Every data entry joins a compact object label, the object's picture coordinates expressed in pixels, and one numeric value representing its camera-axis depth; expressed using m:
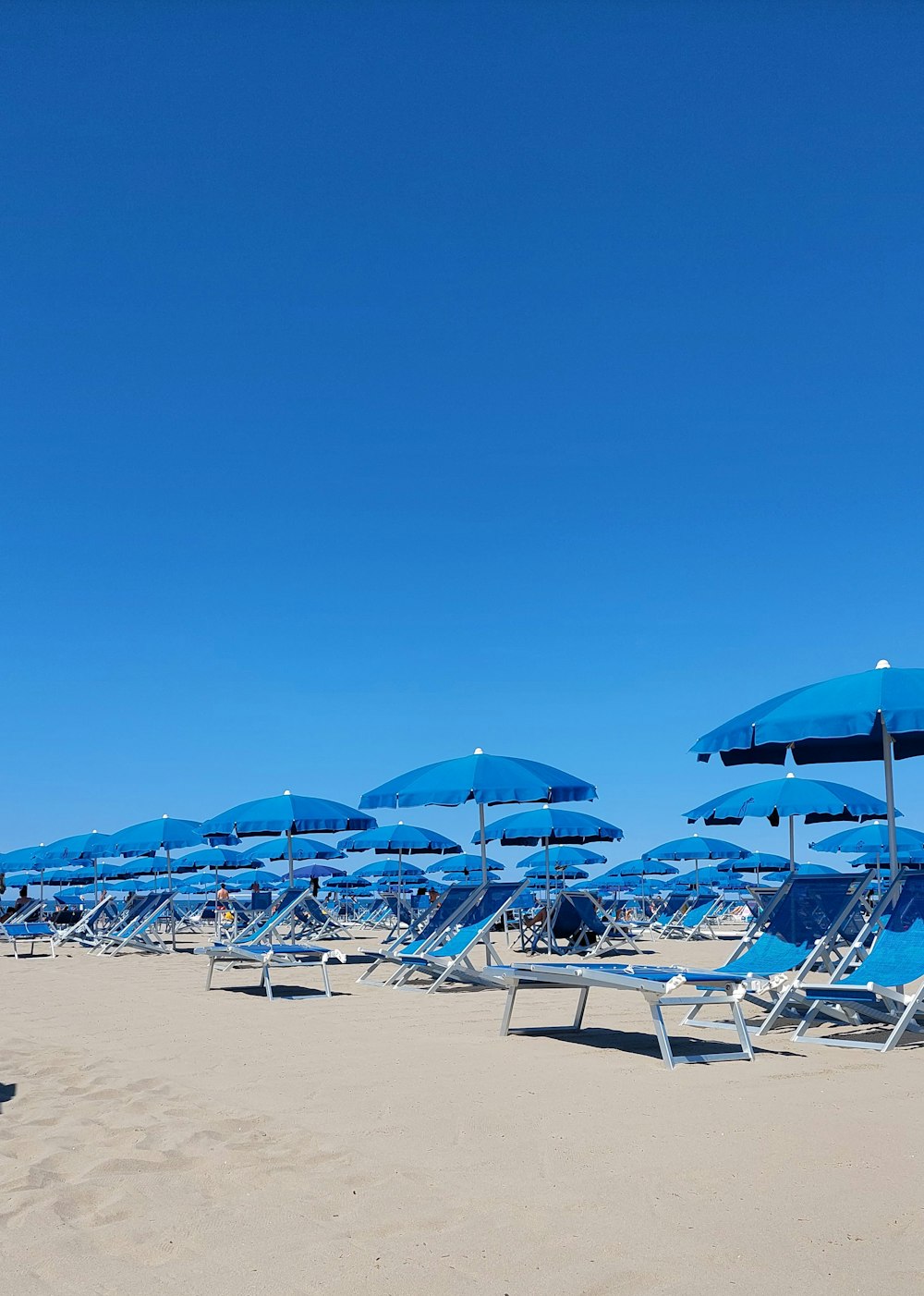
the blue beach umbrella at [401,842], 19.72
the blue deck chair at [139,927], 14.98
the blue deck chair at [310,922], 16.48
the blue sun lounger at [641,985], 5.23
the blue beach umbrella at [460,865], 28.72
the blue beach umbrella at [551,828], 14.92
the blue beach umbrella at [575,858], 24.41
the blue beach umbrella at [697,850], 22.38
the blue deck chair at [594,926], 14.20
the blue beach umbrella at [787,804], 10.88
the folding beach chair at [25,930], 16.49
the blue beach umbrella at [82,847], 17.67
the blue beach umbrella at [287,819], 12.57
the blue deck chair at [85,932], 15.84
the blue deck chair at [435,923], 9.41
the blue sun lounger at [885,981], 5.70
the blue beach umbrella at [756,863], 27.78
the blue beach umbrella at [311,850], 17.92
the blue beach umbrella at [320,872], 31.45
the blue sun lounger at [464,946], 8.74
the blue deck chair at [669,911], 22.88
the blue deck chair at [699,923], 22.39
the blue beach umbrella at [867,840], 19.83
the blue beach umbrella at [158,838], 15.83
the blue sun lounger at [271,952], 8.88
